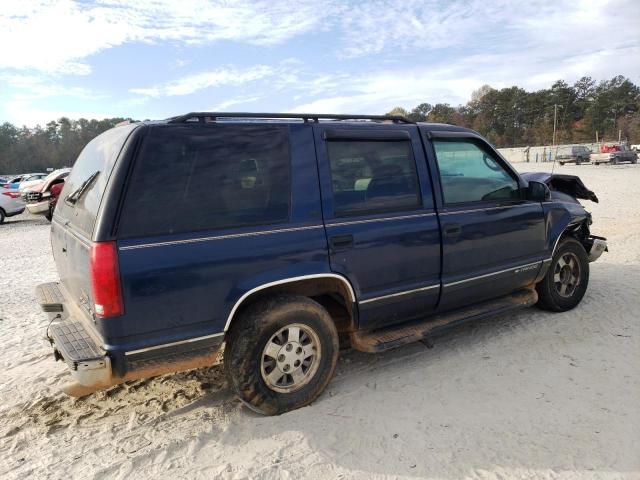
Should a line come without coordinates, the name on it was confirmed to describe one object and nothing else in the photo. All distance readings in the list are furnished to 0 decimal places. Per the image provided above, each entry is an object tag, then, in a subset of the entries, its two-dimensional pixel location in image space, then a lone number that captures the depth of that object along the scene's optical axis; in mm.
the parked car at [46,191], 13583
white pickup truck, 37750
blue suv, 2721
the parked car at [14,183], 25503
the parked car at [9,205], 17180
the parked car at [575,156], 40156
